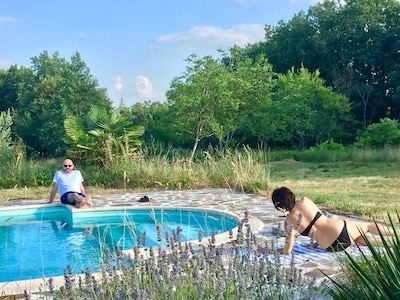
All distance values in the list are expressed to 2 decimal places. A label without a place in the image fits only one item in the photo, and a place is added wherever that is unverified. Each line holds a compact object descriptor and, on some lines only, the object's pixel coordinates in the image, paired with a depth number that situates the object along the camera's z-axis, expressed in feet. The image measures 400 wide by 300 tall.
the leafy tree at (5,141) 48.73
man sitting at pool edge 28.84
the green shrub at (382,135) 70.44
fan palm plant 42.32
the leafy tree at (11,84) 131.23
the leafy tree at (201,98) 63.52
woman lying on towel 15.21
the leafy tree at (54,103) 97.50
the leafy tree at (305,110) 78.69
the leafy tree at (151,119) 78.84
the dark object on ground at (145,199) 30.12
